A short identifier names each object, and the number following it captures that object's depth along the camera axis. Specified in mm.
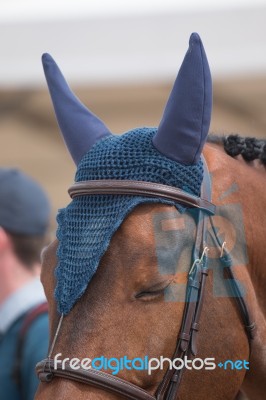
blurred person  6074
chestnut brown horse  4031
